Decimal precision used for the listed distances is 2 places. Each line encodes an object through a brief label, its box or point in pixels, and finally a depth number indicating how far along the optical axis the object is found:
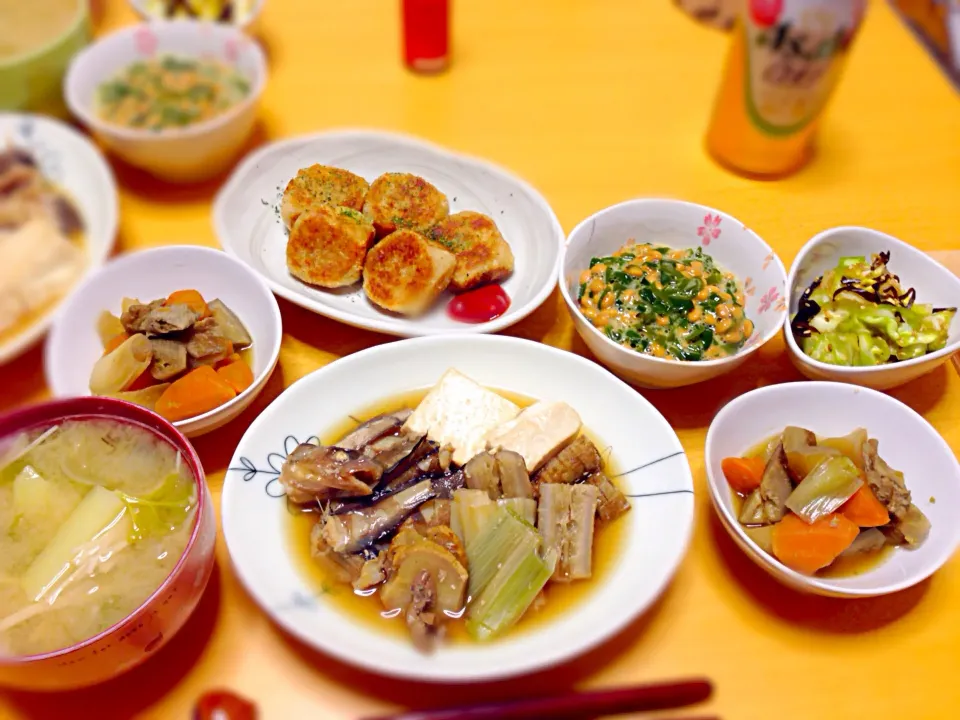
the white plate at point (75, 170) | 0.32
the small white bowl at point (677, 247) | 0.42
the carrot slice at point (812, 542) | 0.35
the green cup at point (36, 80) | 0.33
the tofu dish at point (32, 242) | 0.29
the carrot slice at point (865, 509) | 0.37
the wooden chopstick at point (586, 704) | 0.29
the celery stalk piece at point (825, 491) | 0.36
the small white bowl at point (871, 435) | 0.36
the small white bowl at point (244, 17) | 0.52
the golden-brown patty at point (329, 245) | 0.41
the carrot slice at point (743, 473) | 0.39
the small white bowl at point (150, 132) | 0.35
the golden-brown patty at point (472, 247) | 0.44
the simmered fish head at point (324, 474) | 0.37
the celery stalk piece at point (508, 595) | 0.35
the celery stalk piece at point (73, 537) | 0.31
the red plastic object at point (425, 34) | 0.54
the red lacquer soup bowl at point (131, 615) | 0.29
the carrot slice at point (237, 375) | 0.39
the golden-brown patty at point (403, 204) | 0.41
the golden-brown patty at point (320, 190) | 0.39
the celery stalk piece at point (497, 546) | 0.36
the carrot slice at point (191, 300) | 0.41
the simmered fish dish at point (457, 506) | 0.35
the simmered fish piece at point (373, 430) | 0.40
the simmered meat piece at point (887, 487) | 0.37
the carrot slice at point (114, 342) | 0.39
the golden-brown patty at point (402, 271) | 0.42
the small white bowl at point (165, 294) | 0.36
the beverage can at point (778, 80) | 0.45
